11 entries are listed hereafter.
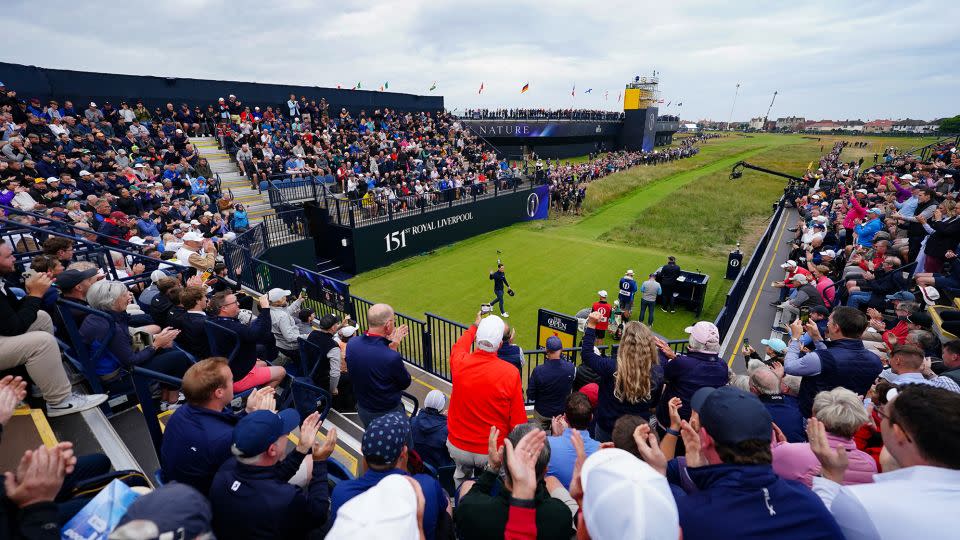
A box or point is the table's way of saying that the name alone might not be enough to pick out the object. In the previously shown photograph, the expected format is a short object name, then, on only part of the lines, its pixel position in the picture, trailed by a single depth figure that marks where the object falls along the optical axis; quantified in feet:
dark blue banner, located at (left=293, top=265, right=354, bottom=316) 30.60
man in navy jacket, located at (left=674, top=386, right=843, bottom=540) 5.88
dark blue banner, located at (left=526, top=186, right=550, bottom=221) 81.56
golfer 39.19
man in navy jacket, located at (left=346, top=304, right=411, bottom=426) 13.47
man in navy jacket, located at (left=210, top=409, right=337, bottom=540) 7.39
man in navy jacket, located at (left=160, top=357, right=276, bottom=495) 8.66
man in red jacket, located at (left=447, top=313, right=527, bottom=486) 11.30
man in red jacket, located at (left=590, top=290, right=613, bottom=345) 30.78
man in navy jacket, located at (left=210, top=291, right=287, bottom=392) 15.28
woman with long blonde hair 12.56
